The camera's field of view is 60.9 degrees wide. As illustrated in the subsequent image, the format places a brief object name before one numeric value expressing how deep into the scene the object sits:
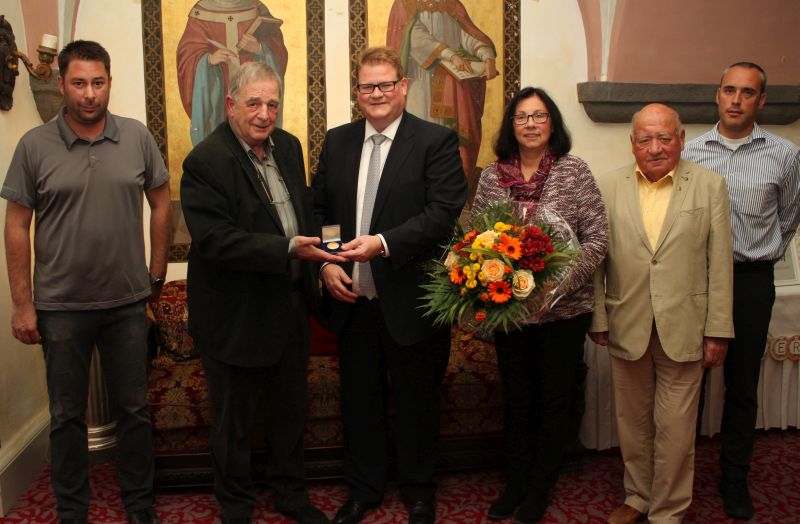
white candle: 3.24
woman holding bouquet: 2.79
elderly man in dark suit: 2.62
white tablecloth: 3.76
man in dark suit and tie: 2.77
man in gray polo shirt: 2.79
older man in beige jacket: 2.73
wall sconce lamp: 3.29
